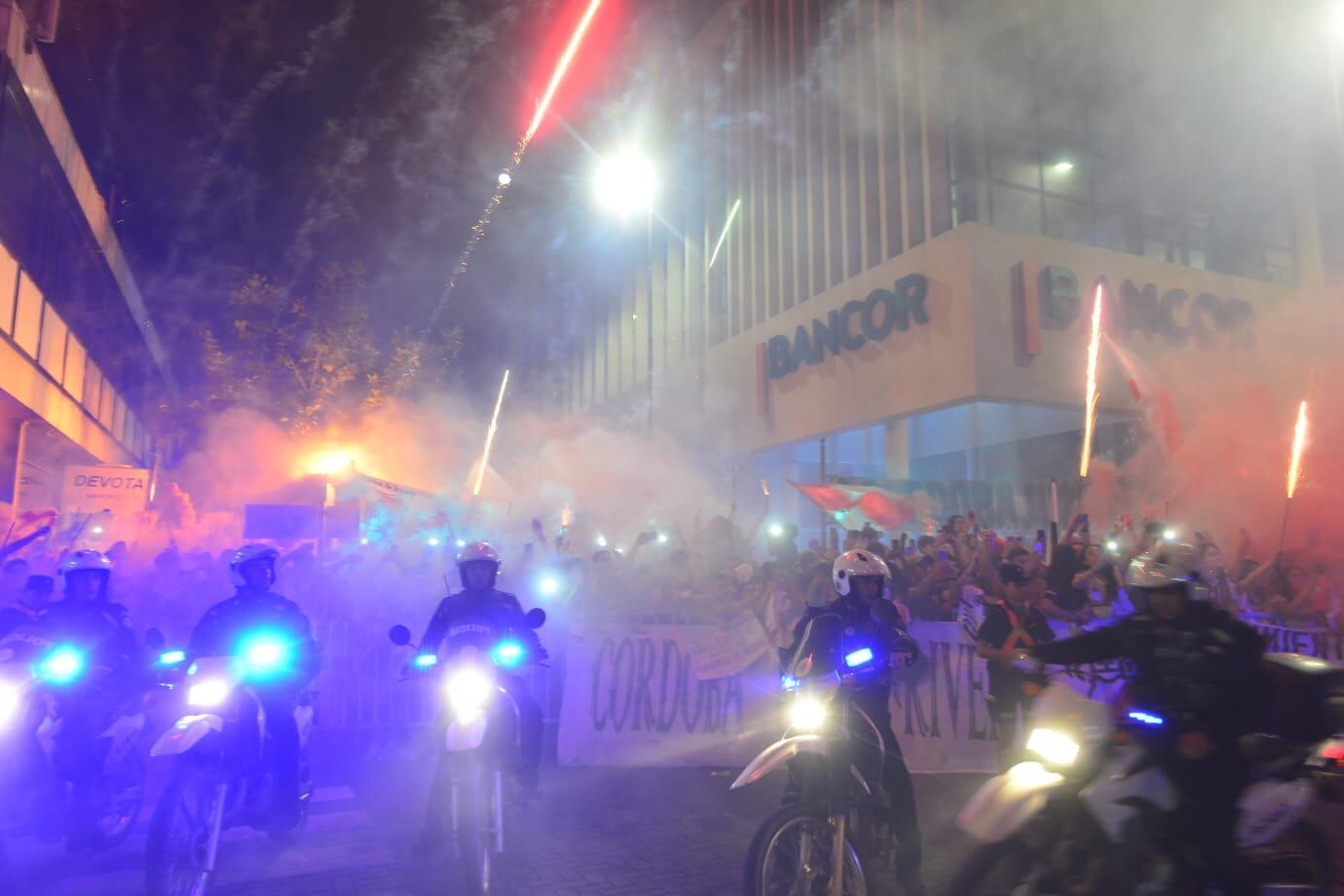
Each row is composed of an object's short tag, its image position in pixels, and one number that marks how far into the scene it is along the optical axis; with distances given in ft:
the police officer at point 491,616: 16.97
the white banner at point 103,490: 40.57
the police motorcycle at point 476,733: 14.51
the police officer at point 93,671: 17.40
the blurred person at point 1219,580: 28.11
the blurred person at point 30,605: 17.87
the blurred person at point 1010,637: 21.84
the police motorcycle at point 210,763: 13.32
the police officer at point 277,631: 15.80
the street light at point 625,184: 78.84
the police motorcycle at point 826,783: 12.05
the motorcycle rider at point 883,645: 14.21
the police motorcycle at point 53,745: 16.93
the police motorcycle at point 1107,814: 10.44
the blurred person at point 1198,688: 10.35
